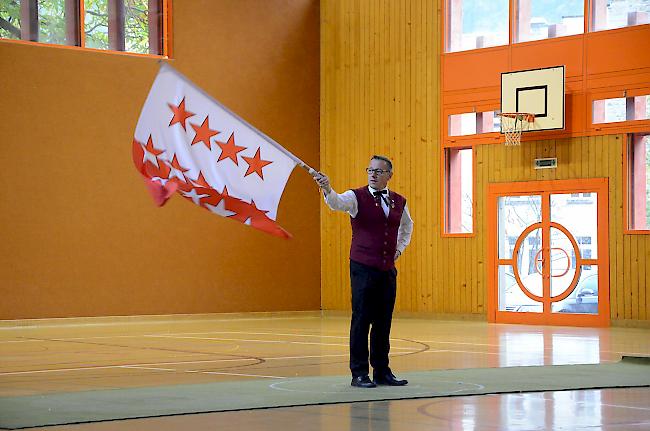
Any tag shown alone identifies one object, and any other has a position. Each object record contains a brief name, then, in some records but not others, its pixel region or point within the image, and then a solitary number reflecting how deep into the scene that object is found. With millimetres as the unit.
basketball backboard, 18578
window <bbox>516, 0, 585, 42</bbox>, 18844
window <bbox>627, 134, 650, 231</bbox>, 18047
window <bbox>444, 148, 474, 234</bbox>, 20391
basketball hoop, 18859
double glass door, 18469
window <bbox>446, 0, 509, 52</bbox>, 19844
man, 8539
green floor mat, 6984
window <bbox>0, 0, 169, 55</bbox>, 18781
